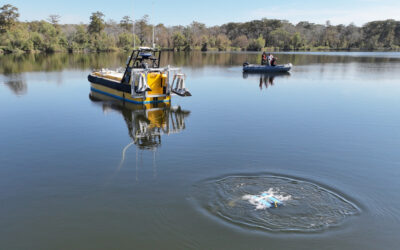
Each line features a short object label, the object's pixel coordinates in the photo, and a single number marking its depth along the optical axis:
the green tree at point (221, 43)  110.64
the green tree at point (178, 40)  107.12
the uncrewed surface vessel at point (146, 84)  16.80
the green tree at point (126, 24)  125.90
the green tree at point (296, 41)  111.38
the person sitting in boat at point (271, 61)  34.09
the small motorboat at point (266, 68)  33.31
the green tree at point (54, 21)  110.31
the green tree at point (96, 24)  94.50
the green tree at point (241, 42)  116.97
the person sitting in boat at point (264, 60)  35.35
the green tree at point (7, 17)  80.36
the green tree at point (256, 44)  105.77
